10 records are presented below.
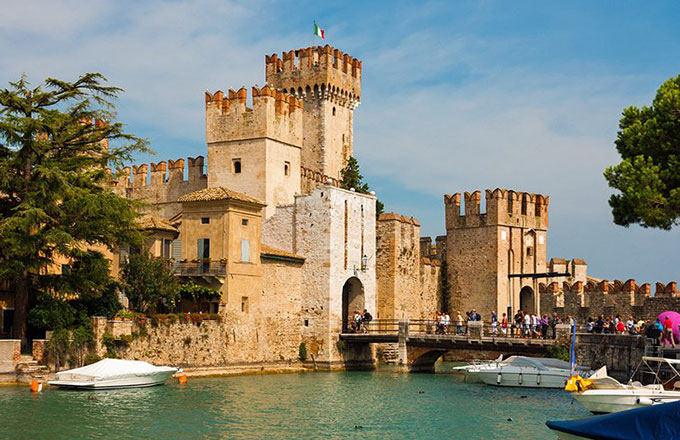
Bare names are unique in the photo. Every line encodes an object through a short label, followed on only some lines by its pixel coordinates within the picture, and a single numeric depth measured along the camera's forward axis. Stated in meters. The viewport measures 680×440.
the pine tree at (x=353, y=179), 54.66
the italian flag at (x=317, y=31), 57.56
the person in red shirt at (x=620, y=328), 38.12
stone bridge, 40.81
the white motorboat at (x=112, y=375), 32.72
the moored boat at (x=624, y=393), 25.64
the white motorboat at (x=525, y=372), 36.66
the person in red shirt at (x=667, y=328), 32.26
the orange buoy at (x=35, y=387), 31.69
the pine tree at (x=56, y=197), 34.22
